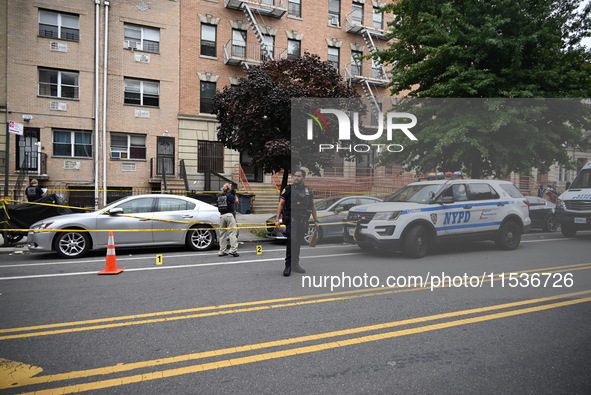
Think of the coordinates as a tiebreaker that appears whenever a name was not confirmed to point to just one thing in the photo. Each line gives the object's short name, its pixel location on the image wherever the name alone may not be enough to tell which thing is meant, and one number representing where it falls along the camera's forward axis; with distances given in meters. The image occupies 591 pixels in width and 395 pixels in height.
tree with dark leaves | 12.32
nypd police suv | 6.43
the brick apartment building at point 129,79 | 19.33
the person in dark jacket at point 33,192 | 11.95
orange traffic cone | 7.64
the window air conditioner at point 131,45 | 21.08
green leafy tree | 6.39
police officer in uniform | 7.30
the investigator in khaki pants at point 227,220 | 9.88
